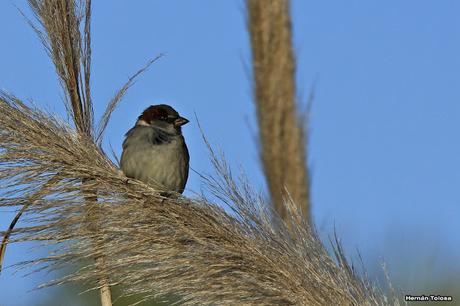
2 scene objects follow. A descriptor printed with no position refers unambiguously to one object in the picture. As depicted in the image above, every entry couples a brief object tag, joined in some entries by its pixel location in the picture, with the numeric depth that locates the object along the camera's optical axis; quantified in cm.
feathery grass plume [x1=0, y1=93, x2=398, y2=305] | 431
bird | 732
